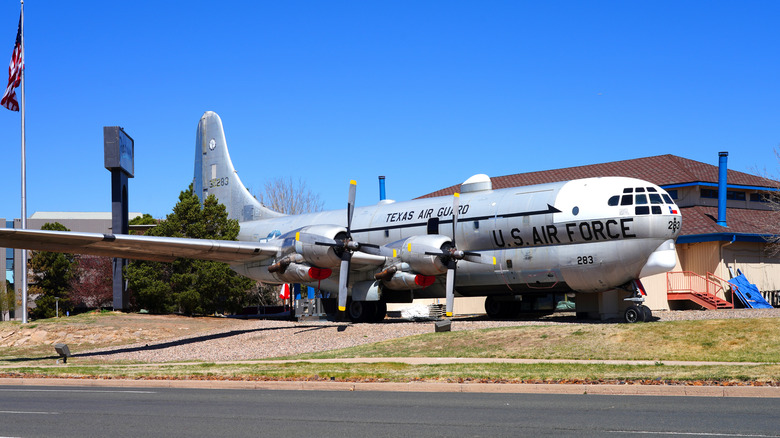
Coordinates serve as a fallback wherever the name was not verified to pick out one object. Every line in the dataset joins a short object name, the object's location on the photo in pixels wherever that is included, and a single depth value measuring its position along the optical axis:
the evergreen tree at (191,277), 38.16
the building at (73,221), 82.31
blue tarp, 32.16
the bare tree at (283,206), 73.80
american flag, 33.72
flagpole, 31.81
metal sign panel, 36.19
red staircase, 31.64
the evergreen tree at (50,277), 58.41
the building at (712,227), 33.00
